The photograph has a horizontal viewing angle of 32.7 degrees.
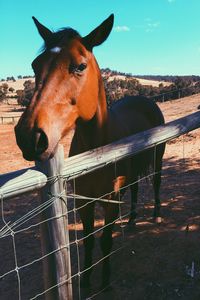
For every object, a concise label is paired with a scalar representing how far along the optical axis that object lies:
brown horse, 2.07
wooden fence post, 2.18
